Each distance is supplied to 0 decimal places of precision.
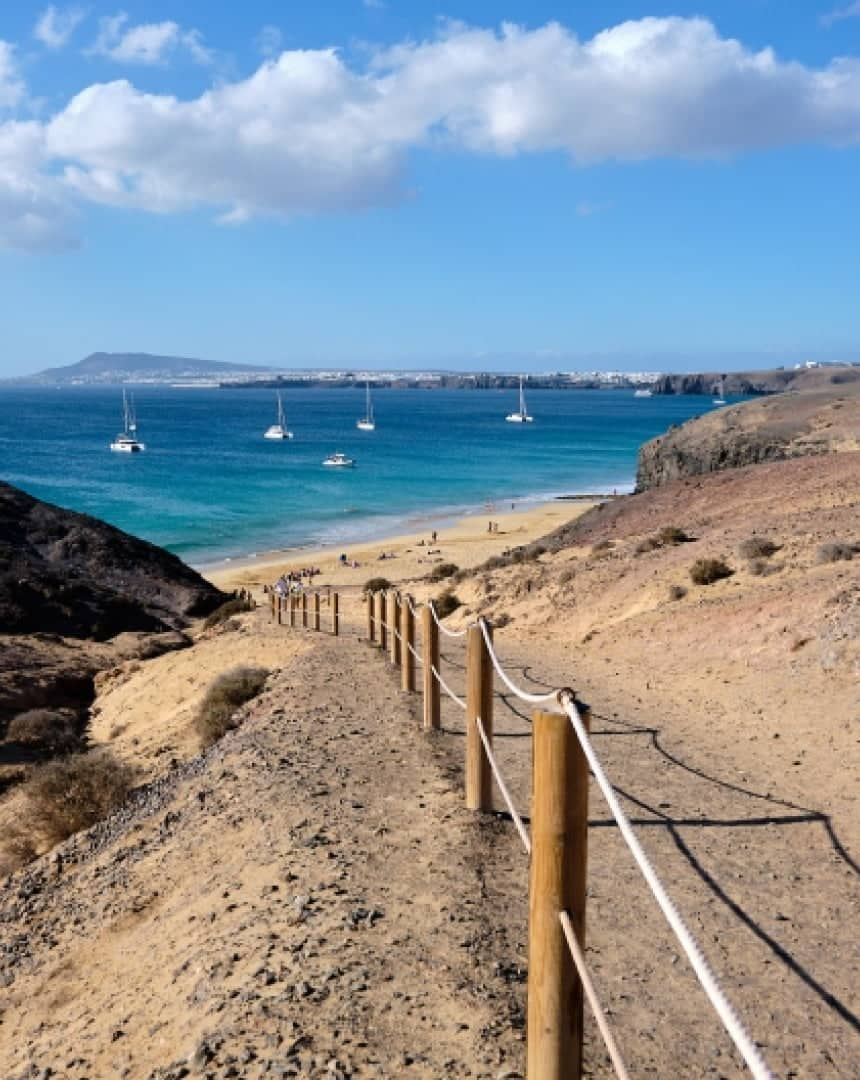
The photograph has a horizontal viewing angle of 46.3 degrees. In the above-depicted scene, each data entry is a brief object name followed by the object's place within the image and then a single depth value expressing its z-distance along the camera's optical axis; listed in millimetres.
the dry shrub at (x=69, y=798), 10000
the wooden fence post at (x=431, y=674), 9328
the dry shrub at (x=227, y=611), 27406
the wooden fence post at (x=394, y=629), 13828
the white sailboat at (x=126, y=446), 113500
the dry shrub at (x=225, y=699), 12359
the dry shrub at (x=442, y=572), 30192
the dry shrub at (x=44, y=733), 15031
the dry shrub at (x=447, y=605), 23469
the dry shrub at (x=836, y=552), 16188
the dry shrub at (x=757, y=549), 17984
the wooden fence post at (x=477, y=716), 6891
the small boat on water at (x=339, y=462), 92625
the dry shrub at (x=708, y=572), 17516
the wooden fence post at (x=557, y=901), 3375
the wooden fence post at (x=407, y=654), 11641
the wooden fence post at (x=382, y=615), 16266
